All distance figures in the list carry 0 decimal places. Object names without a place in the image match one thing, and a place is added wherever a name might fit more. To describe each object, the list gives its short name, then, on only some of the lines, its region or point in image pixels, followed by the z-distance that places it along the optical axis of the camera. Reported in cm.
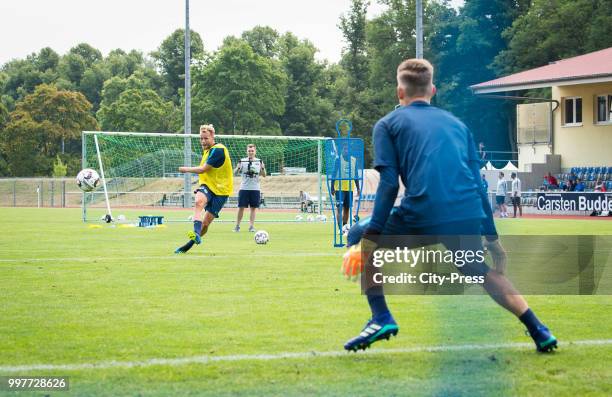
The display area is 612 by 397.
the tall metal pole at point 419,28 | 2802
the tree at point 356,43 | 8650
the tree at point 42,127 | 8075
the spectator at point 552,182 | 4134
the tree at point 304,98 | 8888
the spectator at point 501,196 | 3387
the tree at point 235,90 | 8006
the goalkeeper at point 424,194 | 562
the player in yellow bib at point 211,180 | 1516
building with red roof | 4303
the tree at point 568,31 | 5403
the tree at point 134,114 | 8694
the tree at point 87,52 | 11825
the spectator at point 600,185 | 3728
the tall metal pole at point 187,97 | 3862
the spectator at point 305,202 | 4359
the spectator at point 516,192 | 3498
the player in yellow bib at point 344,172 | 1553
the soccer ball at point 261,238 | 1723
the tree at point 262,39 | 10438
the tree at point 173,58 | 10338
